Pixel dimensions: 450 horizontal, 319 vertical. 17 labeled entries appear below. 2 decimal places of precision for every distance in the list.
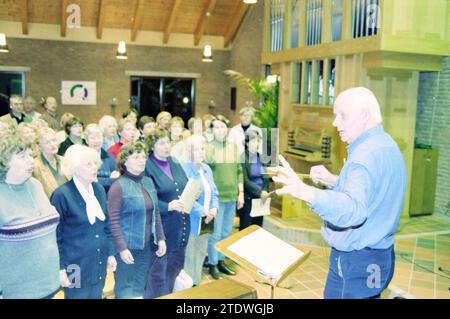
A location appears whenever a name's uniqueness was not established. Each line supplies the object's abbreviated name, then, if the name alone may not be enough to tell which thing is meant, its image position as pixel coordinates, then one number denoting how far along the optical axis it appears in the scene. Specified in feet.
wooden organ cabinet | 19.24
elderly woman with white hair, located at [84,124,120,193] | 14.02
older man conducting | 6.75
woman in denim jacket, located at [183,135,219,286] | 13.85
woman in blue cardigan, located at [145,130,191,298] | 11.89
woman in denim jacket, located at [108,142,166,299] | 10.49
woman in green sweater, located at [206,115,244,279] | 15.58
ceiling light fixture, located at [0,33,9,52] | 21.29
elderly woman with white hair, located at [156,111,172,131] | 18.80
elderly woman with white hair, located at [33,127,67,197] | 11.68
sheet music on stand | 7.35
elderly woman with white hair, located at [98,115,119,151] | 17.20
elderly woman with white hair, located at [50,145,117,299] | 9.30
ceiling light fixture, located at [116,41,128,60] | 29.17
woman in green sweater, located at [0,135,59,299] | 7.97
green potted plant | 26.61
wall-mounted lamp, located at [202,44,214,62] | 31.81
